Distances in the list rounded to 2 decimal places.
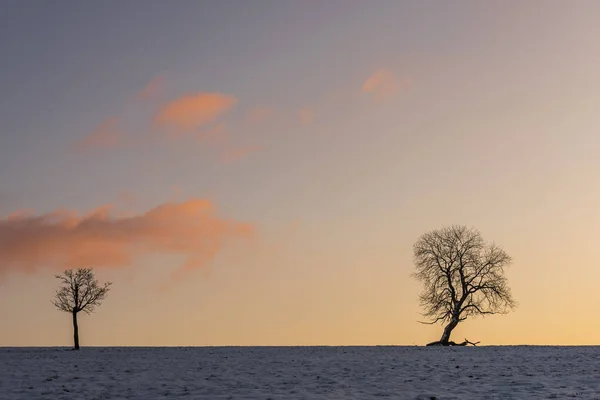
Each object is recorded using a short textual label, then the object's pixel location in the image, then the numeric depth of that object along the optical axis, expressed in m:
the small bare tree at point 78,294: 78.25
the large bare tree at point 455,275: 79.94
